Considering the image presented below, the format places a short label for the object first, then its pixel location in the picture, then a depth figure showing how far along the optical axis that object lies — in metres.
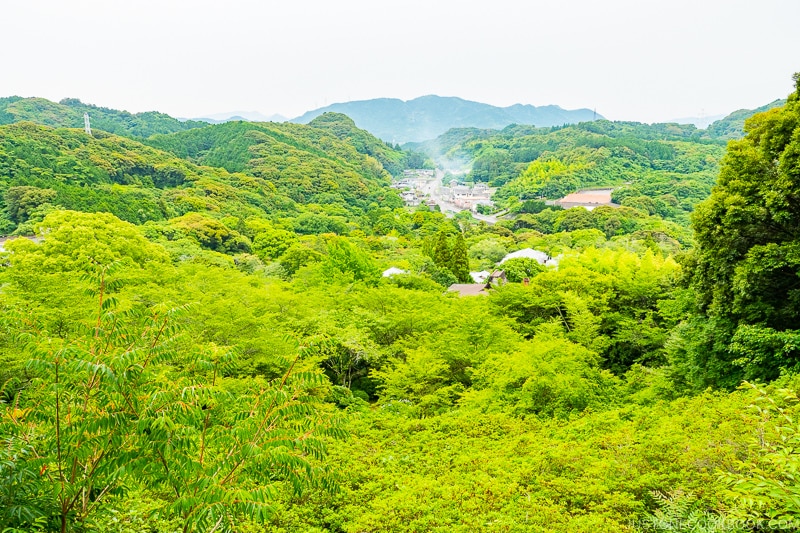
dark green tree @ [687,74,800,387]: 8.95
